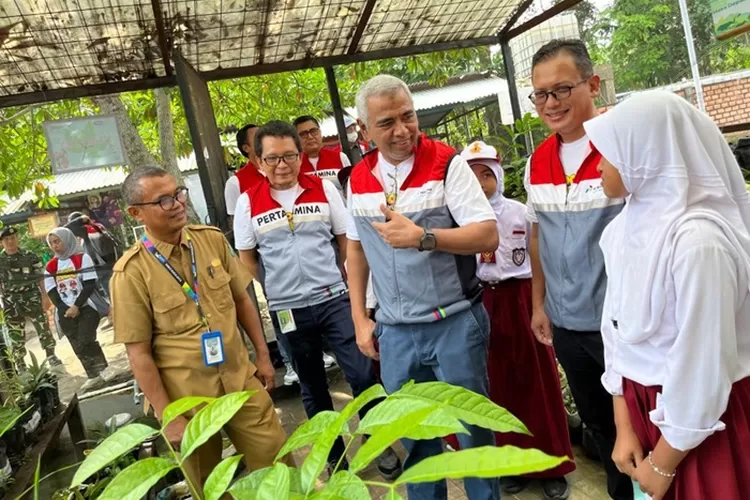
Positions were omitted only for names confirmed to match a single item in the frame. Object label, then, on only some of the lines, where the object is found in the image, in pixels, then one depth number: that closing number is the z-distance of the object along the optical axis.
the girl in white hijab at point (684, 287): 1.06
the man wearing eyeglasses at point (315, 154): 3.73
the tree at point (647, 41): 10.96
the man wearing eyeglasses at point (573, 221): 1.70
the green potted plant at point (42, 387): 3.01
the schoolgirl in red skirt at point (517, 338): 2.32
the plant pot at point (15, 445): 2.46
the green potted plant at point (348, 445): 0.48
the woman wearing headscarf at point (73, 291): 3.94
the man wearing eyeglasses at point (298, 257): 2.53
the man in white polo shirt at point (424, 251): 1.71
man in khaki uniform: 1.98
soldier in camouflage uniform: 3.74
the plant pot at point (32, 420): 2.68
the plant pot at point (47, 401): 3.01
